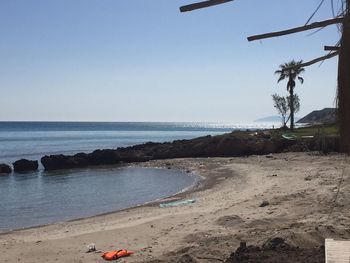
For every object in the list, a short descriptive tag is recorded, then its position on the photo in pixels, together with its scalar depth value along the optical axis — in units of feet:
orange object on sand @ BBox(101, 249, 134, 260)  35.33
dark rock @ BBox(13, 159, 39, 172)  142.24
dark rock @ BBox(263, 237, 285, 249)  25.31
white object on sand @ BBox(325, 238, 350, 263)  18.02
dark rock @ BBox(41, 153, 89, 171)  146.30
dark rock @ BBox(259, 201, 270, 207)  50.55
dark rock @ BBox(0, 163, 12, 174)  135.44
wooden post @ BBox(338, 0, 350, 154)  14.25
